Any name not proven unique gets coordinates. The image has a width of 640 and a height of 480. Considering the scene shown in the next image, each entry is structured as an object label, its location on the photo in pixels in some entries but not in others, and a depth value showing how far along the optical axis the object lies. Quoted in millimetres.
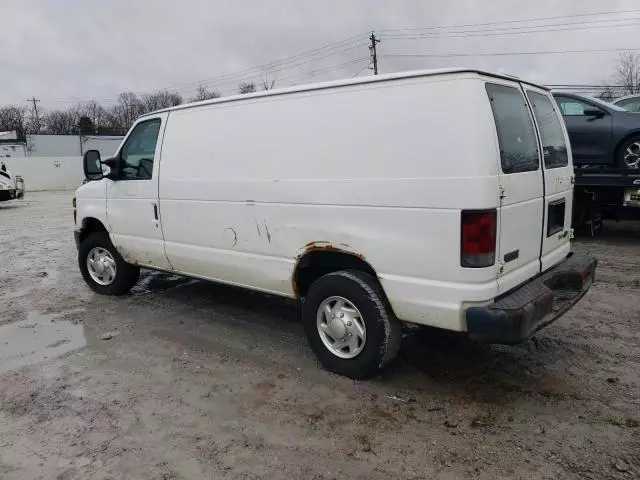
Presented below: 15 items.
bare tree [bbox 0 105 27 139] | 74625
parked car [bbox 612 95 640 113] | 9696
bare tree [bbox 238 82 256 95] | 53338
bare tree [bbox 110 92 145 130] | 74575
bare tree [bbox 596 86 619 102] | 41875
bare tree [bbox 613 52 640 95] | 54200
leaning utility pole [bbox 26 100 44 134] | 77562
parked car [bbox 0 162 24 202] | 19312
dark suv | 8922
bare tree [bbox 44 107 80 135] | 74688
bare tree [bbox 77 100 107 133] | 78250
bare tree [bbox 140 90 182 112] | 72538
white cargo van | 3357
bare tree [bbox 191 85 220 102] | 68875
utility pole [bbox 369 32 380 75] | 39188
